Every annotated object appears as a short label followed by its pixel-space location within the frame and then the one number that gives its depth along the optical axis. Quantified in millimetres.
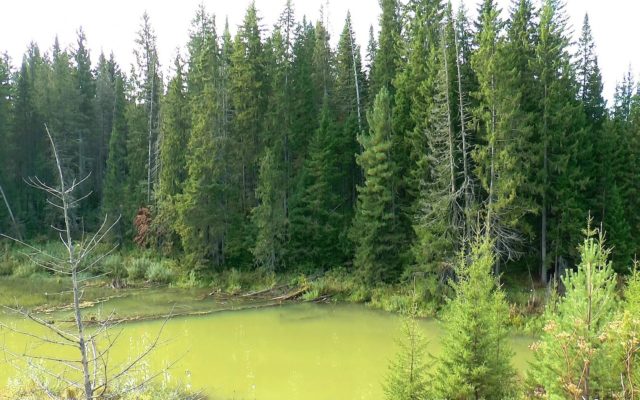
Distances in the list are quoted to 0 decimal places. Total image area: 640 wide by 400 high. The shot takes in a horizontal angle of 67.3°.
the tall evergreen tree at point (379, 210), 24016
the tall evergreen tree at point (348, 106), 29703
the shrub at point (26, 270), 29141
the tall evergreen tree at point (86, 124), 42625
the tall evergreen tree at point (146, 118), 35781
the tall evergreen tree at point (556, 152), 23641
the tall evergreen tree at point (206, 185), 27984
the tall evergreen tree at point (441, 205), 22078
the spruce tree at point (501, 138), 21578
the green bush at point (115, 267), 29172
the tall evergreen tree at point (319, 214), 27562
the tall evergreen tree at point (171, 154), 30719
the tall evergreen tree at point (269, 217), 26578
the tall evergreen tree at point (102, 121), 45531
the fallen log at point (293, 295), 24297
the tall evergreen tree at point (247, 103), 30125
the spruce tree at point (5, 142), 38281
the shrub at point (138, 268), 28984
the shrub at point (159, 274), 28328
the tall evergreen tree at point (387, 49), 30125
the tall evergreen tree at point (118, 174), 36500
